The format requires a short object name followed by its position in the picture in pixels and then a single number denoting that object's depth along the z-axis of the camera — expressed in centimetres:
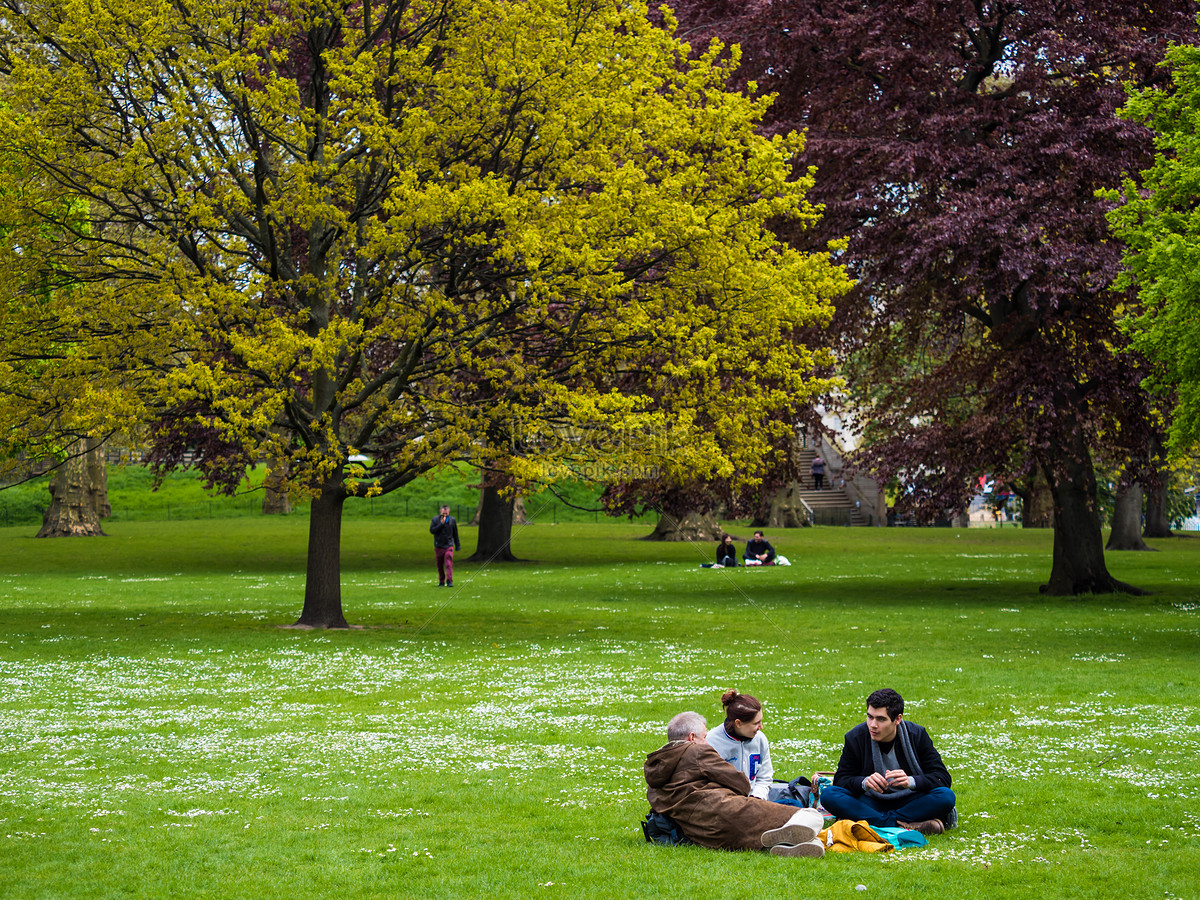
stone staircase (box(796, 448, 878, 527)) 8212
